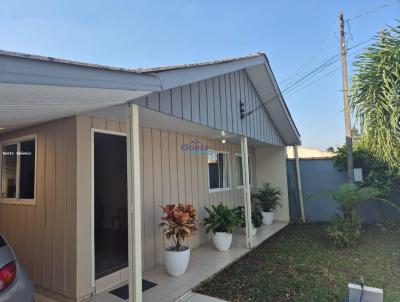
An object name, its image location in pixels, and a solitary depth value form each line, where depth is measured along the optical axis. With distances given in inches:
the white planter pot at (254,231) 283.5
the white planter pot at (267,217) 346.3
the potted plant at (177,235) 170.4
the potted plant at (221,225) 226.5
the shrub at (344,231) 238.2
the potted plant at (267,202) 346.9
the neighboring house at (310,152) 928.9
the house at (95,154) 91.9
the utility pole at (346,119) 314.8
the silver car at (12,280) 90.7
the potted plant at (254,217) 282.7
